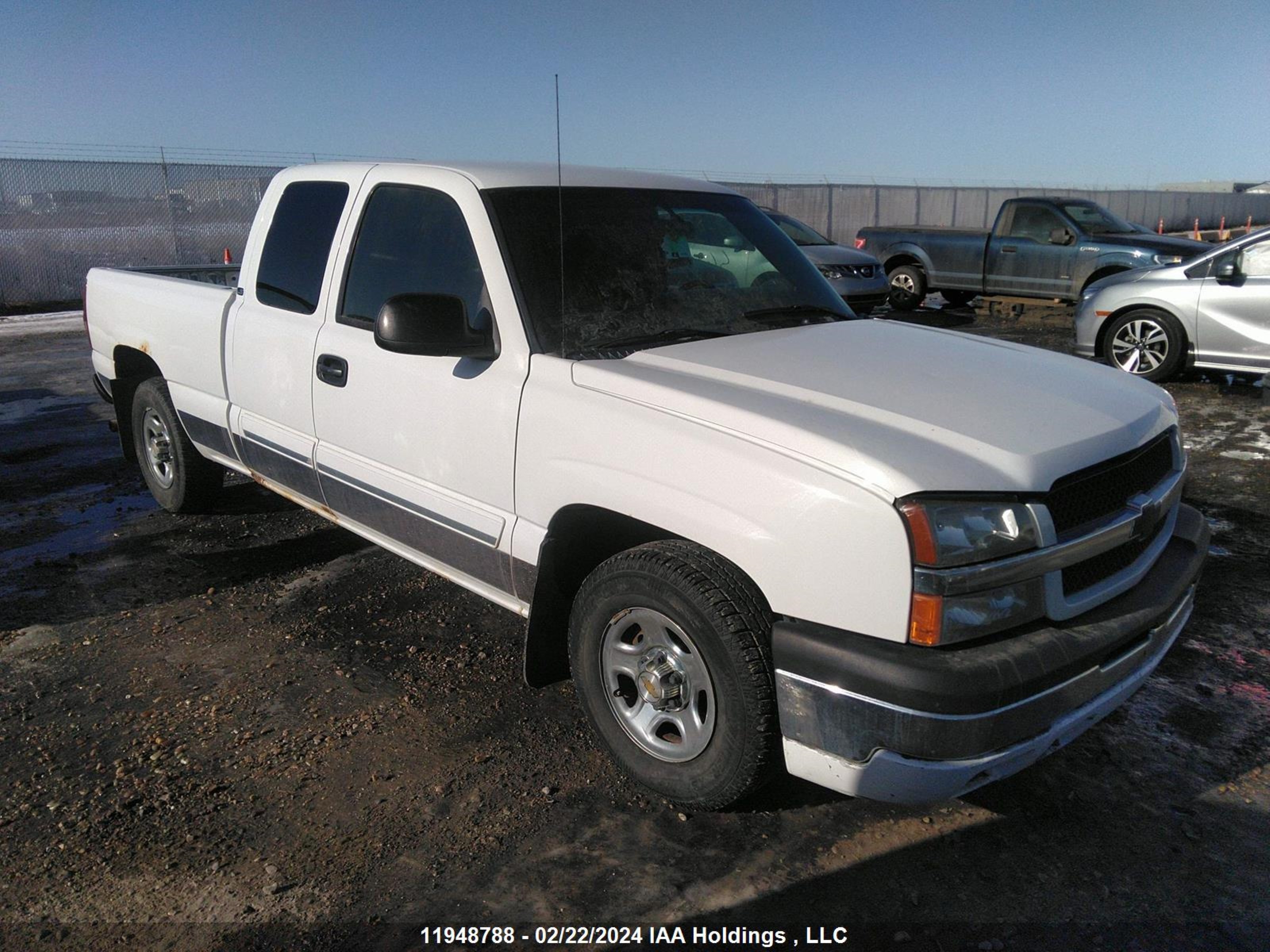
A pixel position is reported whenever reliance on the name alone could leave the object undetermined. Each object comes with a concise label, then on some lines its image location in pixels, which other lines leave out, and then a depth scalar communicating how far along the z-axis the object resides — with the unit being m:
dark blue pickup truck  12.68
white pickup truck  2.38
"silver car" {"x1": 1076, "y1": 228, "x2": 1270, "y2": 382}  8.50
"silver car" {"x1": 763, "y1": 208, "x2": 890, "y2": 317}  12.65
